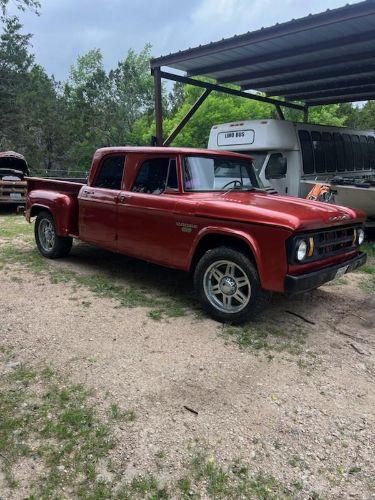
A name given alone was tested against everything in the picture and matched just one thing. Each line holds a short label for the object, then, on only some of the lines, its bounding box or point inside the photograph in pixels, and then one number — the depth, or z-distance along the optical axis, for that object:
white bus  10.42
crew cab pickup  4.28
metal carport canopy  7.93
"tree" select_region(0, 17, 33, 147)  31.68
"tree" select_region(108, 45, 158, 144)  39.66
